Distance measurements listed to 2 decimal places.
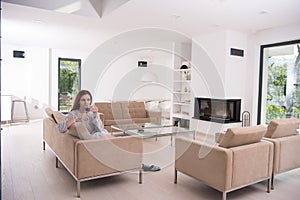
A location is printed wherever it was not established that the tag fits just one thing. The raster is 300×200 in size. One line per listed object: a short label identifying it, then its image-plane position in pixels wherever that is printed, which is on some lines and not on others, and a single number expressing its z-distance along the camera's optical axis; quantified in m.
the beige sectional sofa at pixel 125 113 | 5.32
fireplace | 5.67
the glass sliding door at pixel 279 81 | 5.17
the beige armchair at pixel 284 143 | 2.81
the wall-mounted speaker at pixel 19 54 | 7.74
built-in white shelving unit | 6.73
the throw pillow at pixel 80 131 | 2.59
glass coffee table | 3.98
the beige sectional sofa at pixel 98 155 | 2.52
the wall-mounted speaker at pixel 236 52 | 5.51
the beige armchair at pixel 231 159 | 2.34
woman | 3.02
